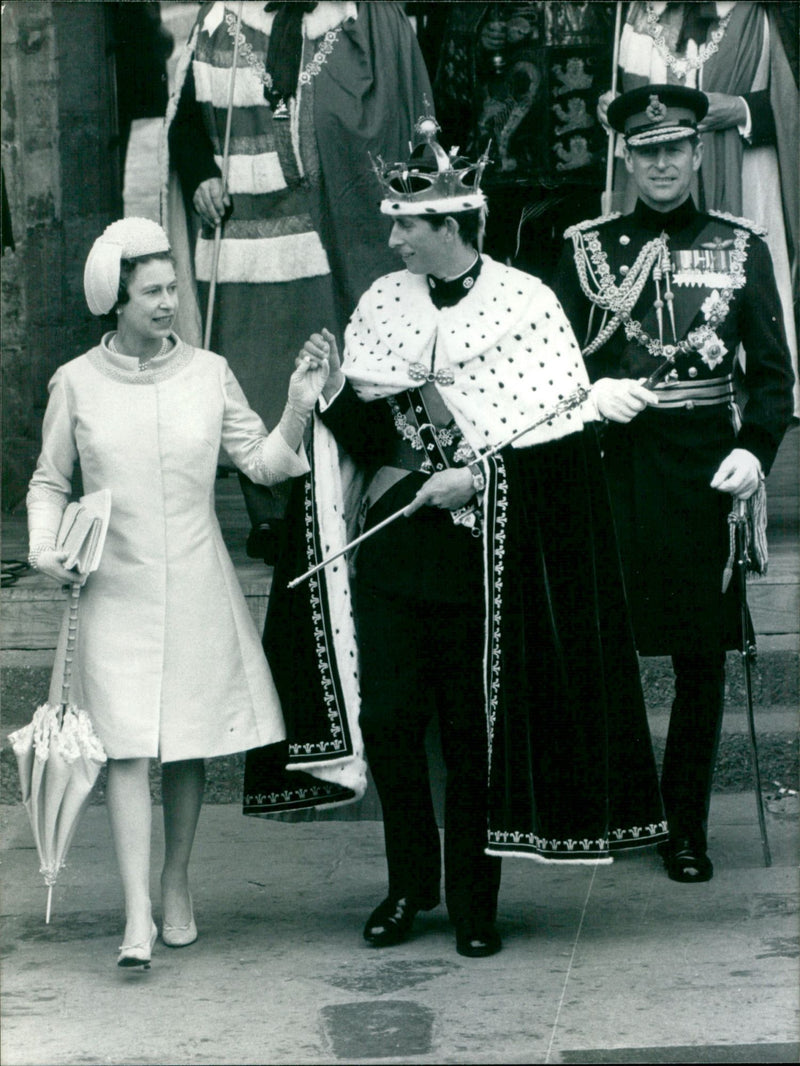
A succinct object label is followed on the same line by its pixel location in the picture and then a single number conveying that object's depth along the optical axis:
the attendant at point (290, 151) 6.32
